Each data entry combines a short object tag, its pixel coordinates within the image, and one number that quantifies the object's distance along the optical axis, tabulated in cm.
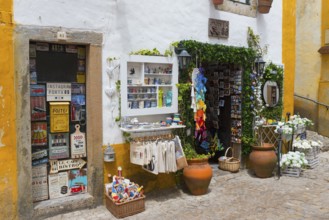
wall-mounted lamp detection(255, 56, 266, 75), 723
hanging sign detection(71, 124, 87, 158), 499
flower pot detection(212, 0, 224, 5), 632
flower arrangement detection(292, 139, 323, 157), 714
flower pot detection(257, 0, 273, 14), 713
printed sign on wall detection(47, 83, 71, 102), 473
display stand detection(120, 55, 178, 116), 521
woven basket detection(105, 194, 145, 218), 464
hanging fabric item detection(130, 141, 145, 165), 502
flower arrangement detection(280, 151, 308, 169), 659
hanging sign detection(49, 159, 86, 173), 483
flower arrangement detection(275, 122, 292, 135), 691
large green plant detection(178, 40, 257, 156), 601
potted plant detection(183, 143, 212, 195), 552
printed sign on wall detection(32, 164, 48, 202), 466
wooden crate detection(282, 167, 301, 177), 665
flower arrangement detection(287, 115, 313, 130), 723
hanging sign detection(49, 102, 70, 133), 478
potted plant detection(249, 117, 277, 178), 655
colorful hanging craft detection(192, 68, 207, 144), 608
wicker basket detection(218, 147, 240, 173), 700
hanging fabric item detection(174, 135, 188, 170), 534
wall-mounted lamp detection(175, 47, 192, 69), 573
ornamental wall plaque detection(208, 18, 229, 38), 643
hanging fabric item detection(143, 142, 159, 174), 504
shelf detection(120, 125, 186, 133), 509
